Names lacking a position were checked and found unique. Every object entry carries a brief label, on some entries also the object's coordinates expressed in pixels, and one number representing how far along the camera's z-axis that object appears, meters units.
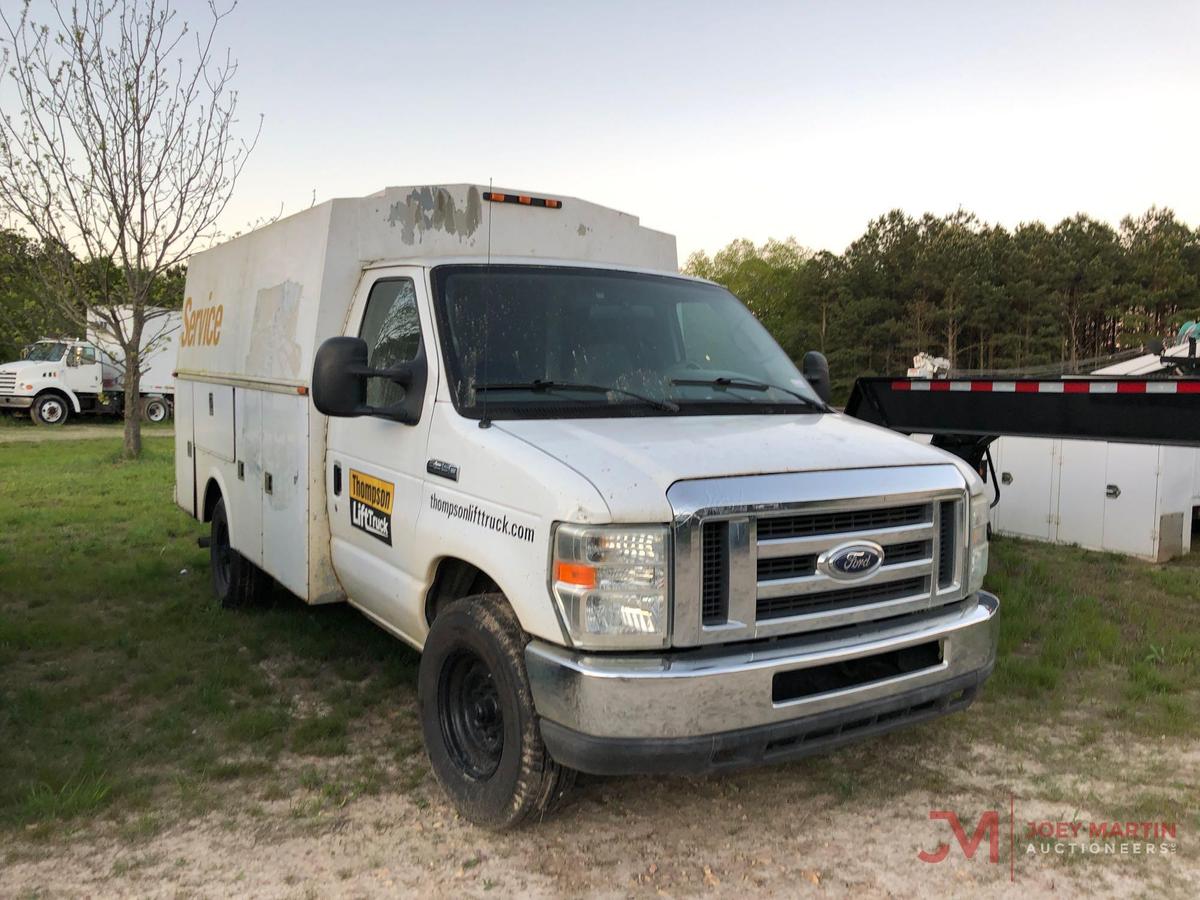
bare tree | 15.52
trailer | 6.06
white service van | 3.27
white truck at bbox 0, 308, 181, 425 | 26.12
